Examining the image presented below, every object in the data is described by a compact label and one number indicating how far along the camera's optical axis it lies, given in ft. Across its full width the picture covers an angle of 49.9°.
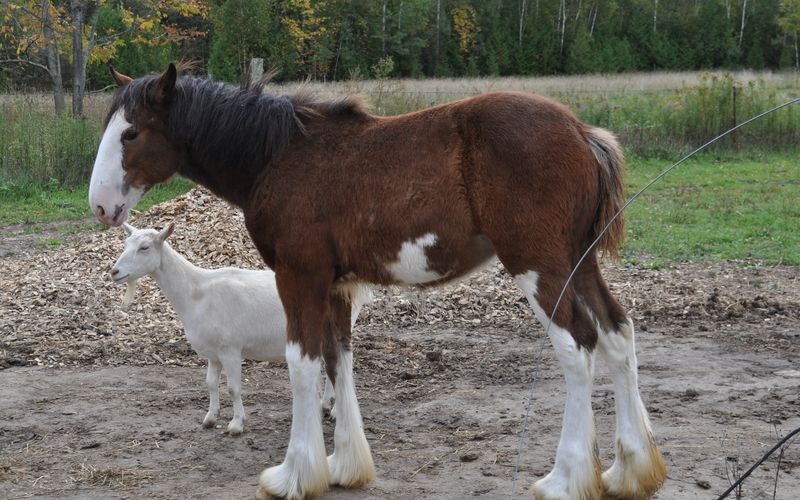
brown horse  14.05
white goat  19.70
